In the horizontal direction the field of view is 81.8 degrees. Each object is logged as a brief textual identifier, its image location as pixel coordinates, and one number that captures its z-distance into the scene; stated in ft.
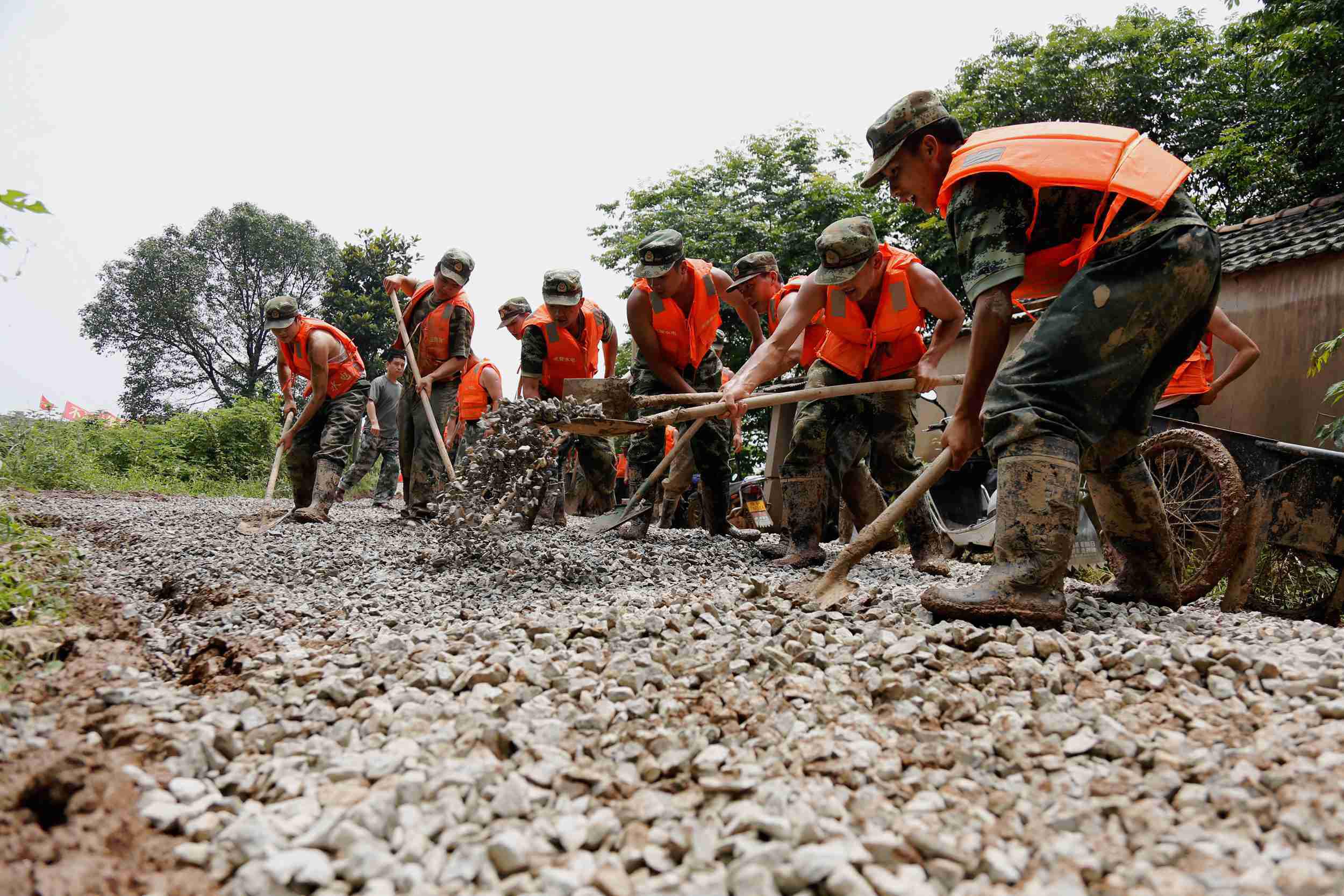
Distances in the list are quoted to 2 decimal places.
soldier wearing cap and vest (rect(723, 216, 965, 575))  12.85
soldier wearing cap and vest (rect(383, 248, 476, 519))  20.45
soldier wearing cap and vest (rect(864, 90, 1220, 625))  7.18
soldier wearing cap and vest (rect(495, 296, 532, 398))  24.36
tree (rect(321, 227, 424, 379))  79.00
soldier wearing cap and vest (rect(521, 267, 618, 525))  19.24
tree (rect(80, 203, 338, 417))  111.45
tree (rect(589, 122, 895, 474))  51.57
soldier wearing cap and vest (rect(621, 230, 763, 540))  16.34
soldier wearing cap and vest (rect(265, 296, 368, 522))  20.15
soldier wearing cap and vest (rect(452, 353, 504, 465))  26.89
